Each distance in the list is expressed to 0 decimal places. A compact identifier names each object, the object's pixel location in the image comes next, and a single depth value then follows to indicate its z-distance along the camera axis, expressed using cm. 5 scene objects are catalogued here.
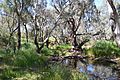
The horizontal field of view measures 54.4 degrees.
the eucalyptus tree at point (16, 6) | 1082
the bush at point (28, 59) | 634
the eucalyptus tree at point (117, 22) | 498
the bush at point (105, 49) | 957
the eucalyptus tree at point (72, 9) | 1379
